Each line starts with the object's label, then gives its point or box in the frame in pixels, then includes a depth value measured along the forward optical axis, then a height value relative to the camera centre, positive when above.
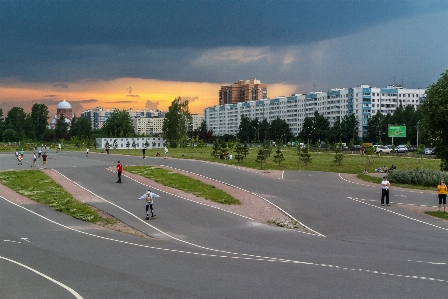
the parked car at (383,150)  84.08 -1.94
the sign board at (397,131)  92.38 +1.51
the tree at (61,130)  165.25 +3.20
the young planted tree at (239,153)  56.92 -1.66
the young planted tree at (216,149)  63.72 -1.37
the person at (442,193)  26.94 -3.01
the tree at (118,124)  148.62 +4.64
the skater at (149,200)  25.49 -3.20
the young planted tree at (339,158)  55.08 -2.23
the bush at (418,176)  39.59 -3.15
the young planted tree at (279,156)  54.84 -1.94
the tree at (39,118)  168.38 +7.55
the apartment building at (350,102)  145.00 +11.74
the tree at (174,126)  110.69 +3.23
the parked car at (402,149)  87.18 -1.84
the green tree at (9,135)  148.50 +1.37
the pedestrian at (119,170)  38.53 -2.48
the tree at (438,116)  37.66 +1.83
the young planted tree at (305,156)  55.33 -2.07
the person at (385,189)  29.05 -3.06
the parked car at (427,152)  84.10 -2.30
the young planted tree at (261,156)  52.12 -1.84
